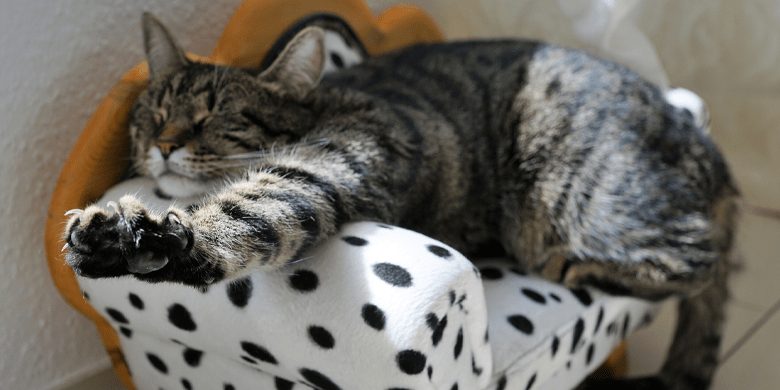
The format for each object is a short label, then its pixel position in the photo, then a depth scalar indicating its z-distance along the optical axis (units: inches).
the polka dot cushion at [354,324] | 26.1
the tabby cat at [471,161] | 32.5
